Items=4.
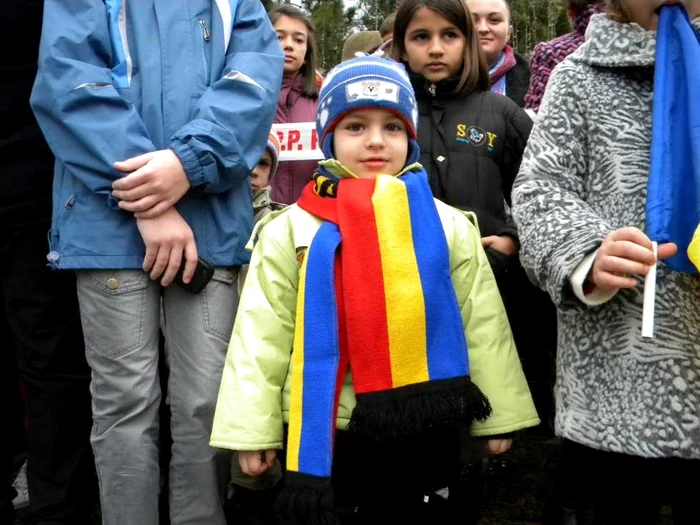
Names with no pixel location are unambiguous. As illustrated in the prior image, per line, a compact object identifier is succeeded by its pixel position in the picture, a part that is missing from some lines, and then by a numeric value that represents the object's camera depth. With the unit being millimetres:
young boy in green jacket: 2084
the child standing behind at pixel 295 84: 3990
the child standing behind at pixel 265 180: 3383
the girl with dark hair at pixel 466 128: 2793
